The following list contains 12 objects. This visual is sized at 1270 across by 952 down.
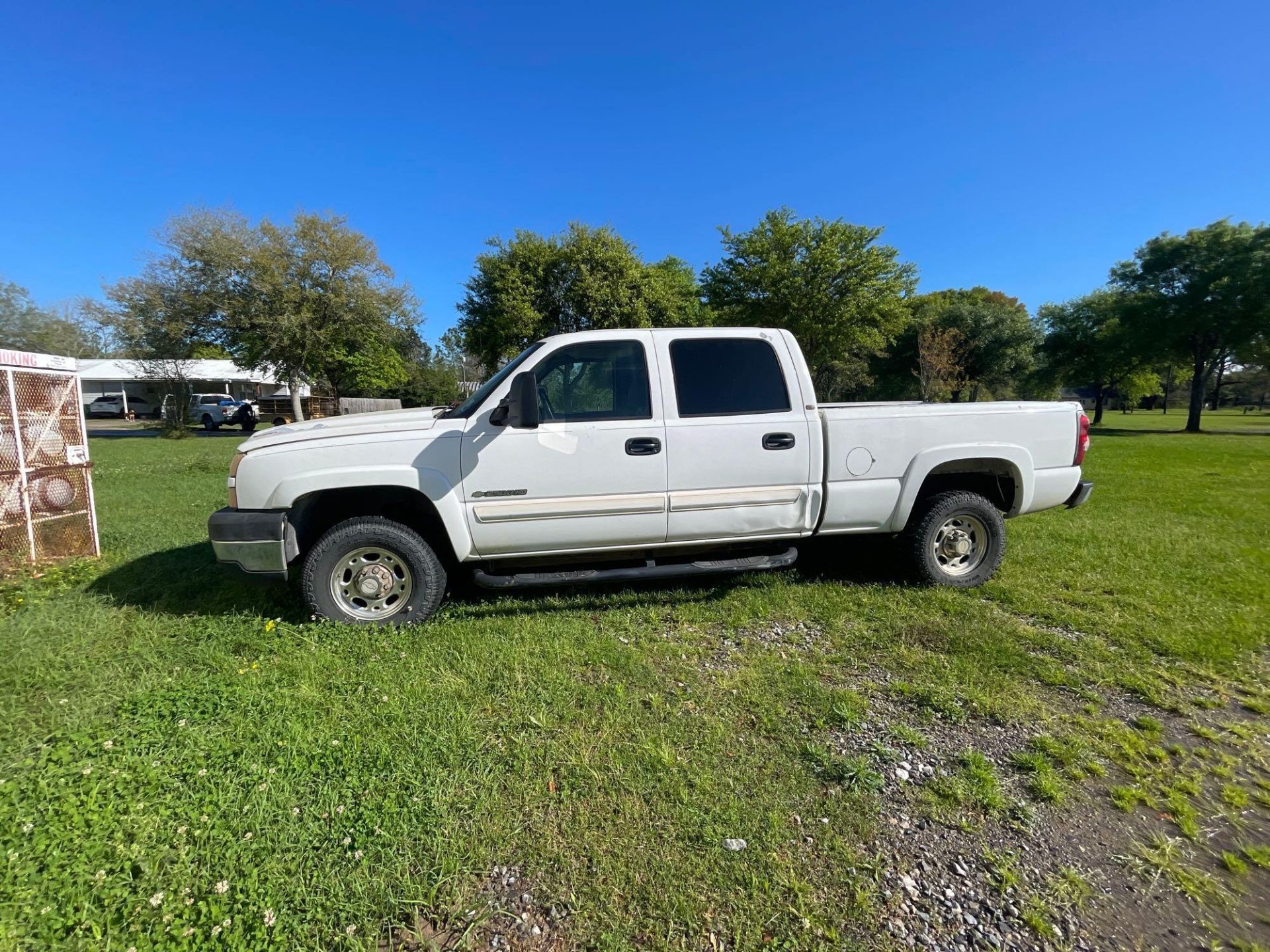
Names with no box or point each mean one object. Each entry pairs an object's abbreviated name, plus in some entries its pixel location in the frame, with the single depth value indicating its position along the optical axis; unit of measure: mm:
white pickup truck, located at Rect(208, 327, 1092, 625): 3492
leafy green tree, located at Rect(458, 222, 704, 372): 22469
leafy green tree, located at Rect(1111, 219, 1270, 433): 22891
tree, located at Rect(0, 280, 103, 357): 28875
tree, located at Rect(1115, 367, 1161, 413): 35656
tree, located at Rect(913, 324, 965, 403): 29031
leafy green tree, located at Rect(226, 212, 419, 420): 21031
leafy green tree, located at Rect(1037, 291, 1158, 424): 28688
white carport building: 38562
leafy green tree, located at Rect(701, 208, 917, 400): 21797
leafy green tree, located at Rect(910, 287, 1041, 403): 35656
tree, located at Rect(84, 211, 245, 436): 21016
